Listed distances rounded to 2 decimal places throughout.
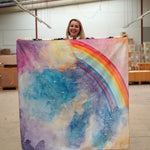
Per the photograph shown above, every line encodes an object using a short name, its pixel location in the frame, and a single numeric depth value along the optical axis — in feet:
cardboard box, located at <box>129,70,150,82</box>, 25.59
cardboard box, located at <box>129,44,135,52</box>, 31.11
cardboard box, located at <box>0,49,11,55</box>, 35.50
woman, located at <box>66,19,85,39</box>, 7.08
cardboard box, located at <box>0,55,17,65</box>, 23.03
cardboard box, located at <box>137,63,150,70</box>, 27.55
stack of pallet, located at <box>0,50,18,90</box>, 22.26
